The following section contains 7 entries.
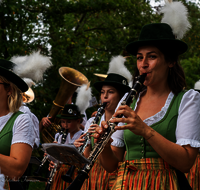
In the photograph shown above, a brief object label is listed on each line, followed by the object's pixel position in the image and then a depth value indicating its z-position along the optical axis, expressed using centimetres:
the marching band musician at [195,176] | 464
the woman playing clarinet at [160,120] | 216
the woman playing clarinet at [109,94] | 449
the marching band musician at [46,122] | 699
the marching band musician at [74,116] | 622
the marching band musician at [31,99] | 565
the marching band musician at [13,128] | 262
